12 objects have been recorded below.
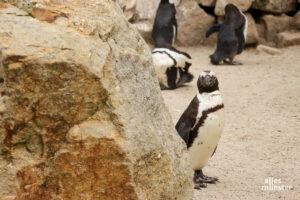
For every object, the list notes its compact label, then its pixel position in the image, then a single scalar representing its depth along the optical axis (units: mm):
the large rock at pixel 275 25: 10539
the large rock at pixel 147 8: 10844
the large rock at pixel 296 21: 10483
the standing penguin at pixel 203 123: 4004
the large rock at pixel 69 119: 2214
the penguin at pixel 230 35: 9414
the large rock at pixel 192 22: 10828
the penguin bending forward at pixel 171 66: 7488
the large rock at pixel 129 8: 10727
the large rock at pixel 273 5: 10484
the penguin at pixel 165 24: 10188
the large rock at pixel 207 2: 10789
